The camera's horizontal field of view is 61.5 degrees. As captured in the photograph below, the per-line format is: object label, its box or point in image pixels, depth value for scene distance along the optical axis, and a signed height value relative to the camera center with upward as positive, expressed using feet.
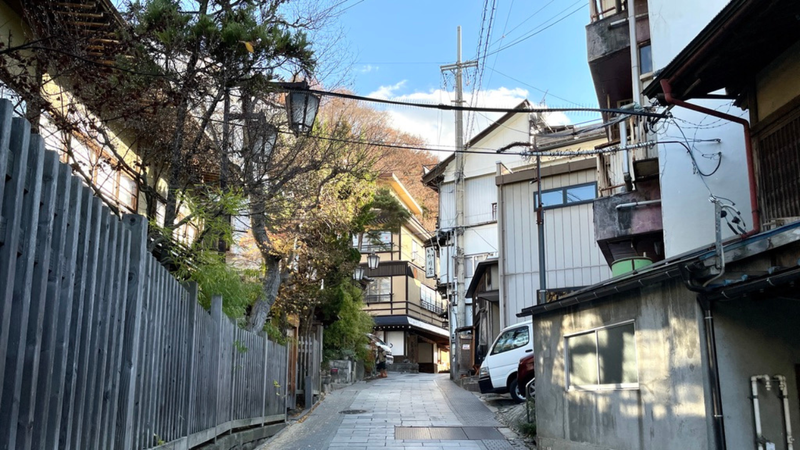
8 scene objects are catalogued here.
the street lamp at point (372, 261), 99.66 +13.96
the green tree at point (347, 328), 91.30 +4.02
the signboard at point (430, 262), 135.13 +18.78
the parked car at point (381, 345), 121.73 +2.16
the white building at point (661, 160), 37.78 +11.50
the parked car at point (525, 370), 57.67 -1.19
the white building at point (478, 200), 108.88 +25.82
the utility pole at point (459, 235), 100.94 +18.70
